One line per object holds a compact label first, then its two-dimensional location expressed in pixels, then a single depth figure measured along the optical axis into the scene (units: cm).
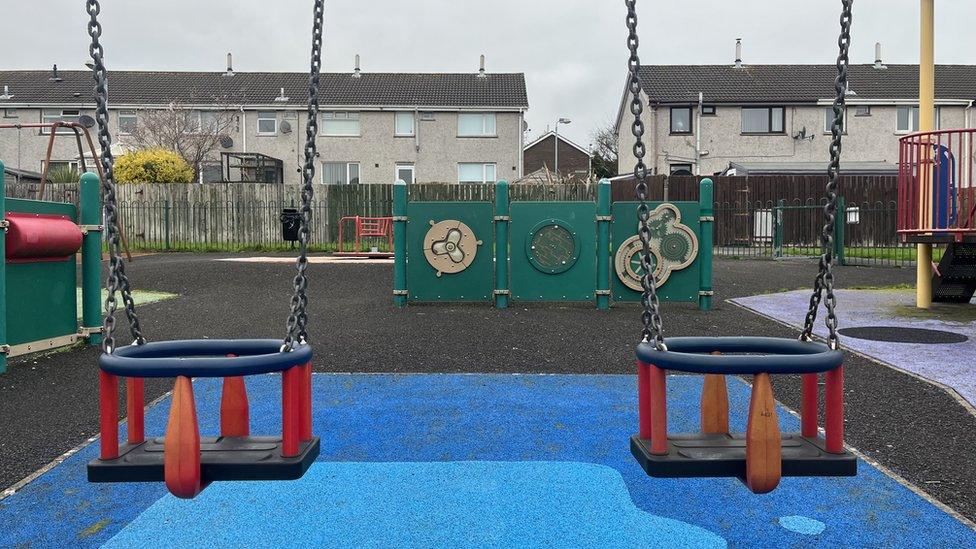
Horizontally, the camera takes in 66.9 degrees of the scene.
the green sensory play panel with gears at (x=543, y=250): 923
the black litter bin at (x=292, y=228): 1424
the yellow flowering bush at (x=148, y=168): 2405
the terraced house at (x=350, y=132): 3148
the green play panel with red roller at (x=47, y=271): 556
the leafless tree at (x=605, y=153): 5306
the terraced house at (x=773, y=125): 2970
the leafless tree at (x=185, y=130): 3033
